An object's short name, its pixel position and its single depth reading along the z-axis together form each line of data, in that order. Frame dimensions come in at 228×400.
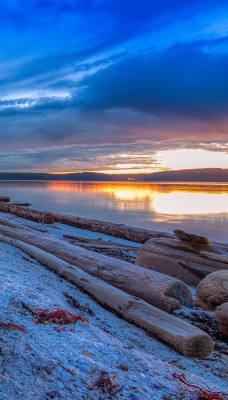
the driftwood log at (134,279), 4.54
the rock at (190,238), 6.84
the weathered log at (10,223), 9.69
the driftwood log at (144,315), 3.34
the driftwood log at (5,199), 20.55
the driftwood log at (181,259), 6.30
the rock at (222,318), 4.07
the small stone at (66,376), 2.17
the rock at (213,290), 4.84
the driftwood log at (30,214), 14.56
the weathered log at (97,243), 9.72
